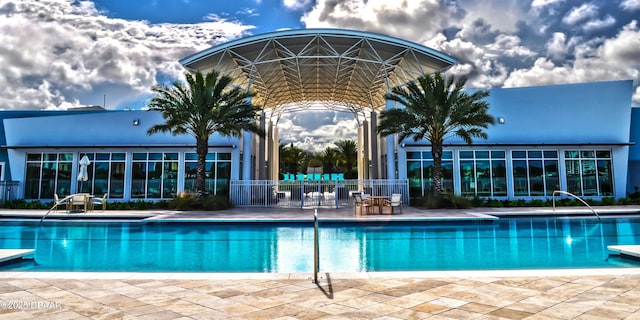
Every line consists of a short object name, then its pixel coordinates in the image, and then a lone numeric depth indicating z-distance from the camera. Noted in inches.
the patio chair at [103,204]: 629.6
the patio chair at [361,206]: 566.6
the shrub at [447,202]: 667.4
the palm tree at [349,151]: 1582.2
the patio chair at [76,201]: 594.9
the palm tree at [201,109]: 677.9
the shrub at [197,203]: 656.4
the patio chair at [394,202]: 572.1
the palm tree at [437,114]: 689.6
